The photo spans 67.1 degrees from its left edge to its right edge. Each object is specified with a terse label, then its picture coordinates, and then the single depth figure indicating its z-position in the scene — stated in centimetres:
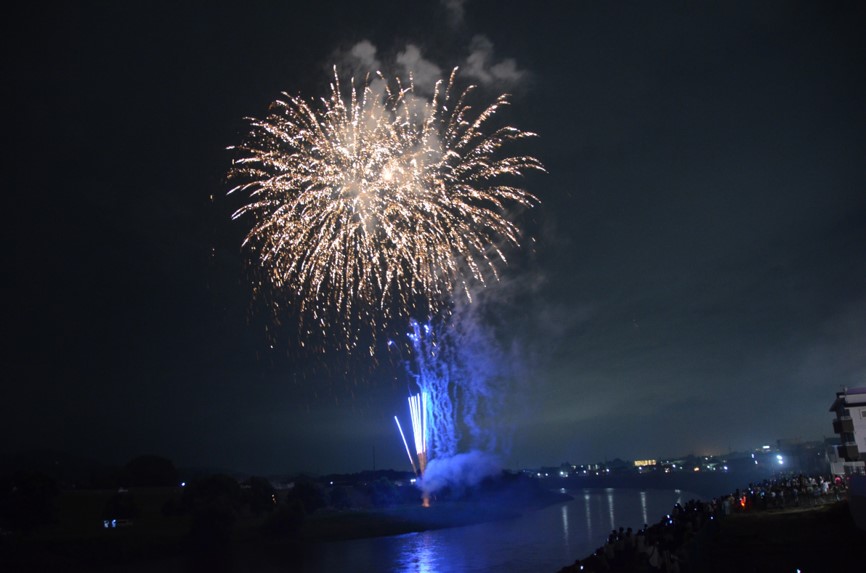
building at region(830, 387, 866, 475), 4979
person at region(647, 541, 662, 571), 1912
